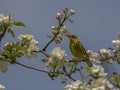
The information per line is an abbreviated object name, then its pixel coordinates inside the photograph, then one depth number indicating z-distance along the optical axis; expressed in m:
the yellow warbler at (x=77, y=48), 8.37
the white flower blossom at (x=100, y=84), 5.43
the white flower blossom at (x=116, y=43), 8.20
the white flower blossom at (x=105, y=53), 8.51
